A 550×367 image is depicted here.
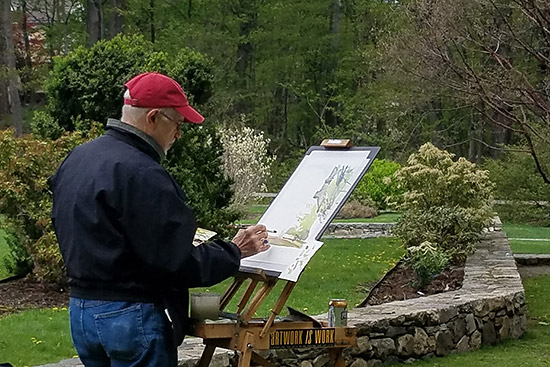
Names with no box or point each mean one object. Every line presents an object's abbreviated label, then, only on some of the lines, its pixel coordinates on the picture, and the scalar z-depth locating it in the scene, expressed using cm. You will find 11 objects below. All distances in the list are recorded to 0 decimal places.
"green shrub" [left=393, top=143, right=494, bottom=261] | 1225
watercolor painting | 483
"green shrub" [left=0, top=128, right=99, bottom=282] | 1000
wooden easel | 460
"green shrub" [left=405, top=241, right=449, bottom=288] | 1060
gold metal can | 523
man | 362
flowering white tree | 2132
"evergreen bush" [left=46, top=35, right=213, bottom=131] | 1148
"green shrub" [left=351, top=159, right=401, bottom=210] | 2517
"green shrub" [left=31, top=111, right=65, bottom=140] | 1134
